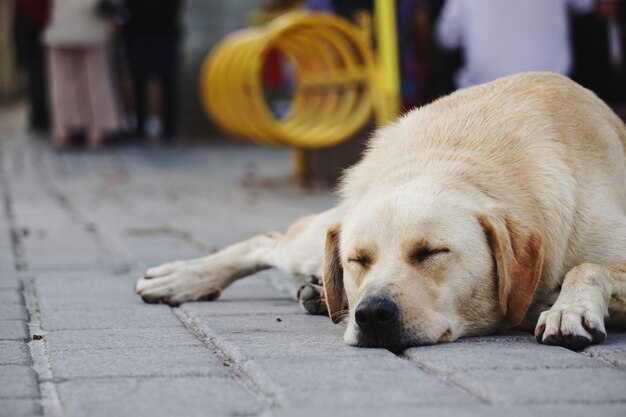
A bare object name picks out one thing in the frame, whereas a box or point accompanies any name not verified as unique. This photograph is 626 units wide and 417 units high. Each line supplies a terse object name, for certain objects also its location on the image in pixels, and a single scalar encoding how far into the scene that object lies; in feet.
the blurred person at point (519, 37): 25.79
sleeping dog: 12.62
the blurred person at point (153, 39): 54.39
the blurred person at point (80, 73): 50.65
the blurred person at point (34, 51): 54.75
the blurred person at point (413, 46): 34.35
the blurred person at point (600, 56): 30.68
